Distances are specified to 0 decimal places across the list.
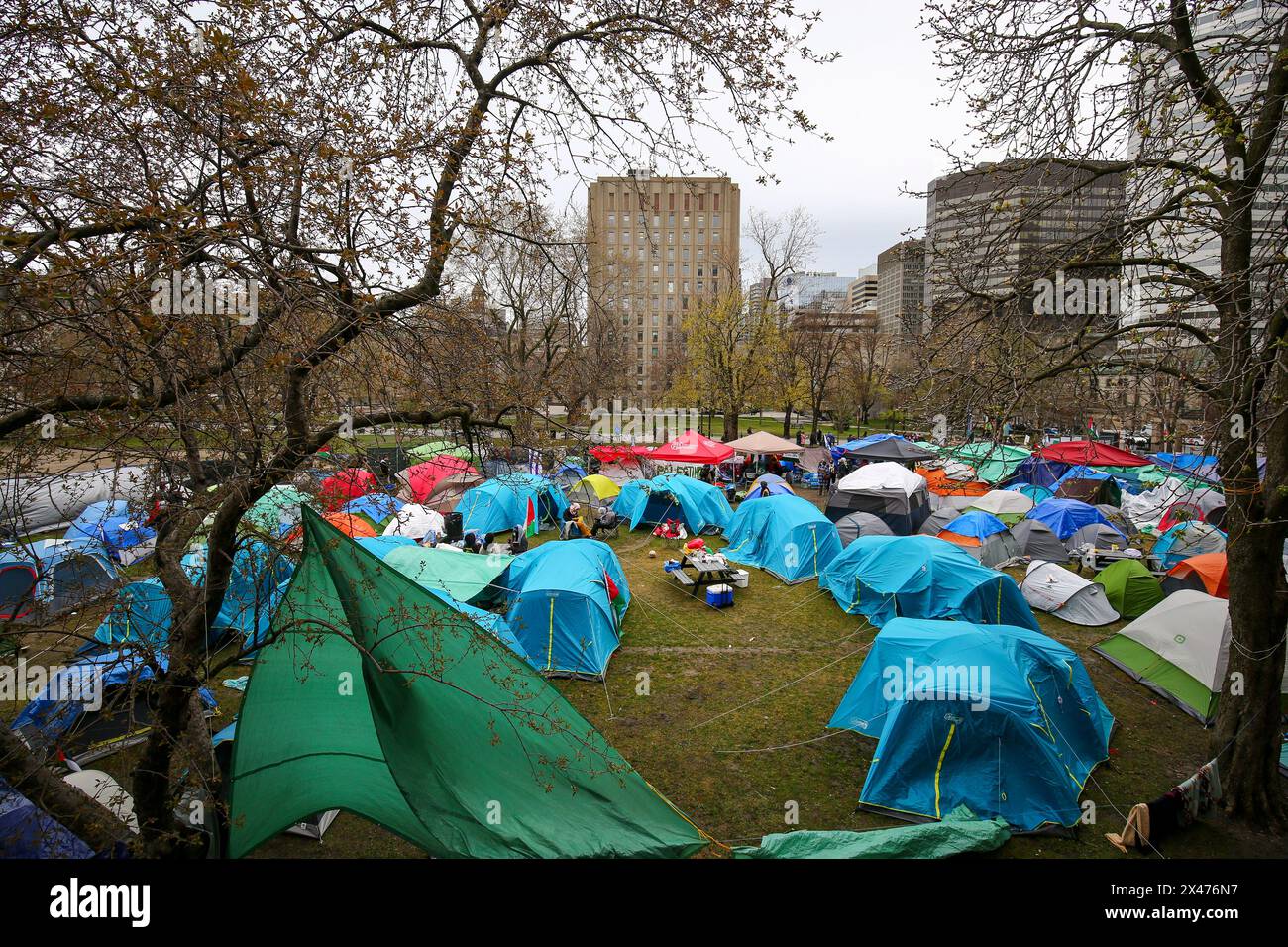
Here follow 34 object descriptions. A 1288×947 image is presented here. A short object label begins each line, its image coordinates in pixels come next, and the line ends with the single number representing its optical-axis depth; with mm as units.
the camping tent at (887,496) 16406
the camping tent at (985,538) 14828
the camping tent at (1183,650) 7930
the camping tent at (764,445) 23625
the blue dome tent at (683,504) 17422
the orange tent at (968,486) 20809
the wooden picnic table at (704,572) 12594
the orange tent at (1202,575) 10670
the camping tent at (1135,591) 11578
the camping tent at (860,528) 14320
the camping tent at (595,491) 19266
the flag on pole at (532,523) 17203
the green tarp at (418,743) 3984
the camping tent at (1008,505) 17594
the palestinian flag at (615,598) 10841
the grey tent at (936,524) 15984
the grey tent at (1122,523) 17248
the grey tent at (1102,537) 14617
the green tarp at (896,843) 4566
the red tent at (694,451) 20703
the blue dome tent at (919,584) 10000
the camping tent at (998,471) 21938
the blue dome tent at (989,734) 6094
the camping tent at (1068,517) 15180
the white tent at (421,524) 14363
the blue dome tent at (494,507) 16109
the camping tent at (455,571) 10297
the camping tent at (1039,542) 14836
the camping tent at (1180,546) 13828
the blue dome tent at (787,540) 13609
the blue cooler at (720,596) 12031
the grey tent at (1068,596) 11492
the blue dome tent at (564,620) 9266
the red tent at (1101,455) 17308
